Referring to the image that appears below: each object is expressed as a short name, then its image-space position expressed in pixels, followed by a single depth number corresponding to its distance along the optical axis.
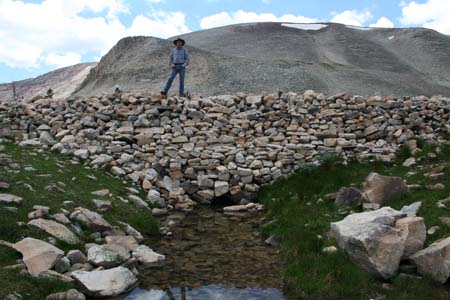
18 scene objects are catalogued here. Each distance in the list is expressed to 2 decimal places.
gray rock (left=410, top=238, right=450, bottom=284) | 7.72
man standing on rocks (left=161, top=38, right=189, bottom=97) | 19.03
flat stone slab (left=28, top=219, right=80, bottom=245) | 9.23
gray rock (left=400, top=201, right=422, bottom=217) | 10.04
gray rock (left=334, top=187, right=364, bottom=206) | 11.70
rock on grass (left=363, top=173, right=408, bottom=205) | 11.65
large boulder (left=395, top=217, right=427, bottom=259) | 8.39
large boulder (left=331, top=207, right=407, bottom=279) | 8.01
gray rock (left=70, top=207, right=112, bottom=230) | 10.41
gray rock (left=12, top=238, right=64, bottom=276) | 7.89
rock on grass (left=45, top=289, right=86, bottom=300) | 7.09
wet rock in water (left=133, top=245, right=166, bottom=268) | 9.45
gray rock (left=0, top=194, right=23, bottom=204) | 9.98
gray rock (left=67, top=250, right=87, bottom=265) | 8.59
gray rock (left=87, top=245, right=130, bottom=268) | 8.70
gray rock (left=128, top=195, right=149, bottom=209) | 13.23
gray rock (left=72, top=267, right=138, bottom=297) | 7.74
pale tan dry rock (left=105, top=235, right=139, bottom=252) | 9.93
